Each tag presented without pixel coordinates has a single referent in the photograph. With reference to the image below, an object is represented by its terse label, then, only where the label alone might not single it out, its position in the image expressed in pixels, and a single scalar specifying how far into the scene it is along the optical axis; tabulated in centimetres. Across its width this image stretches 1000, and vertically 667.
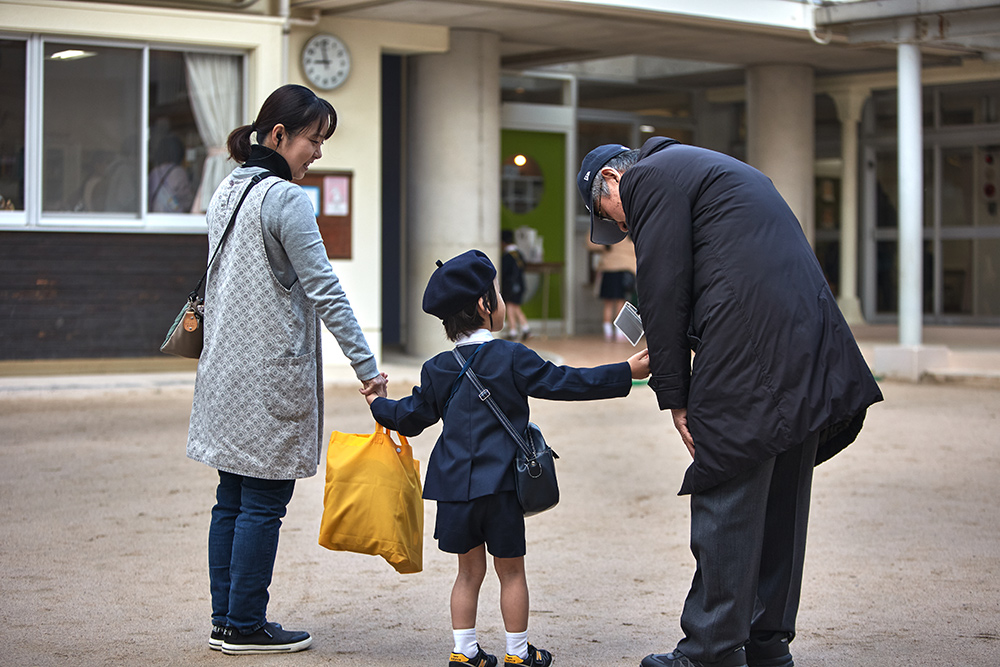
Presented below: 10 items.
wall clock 1188
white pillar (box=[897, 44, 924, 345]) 1173
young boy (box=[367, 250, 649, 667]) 325
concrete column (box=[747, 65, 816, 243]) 1533
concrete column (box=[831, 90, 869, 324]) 1733
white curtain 1146
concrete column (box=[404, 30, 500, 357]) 1281
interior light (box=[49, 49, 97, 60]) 1094
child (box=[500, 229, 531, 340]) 1490
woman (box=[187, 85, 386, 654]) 350
